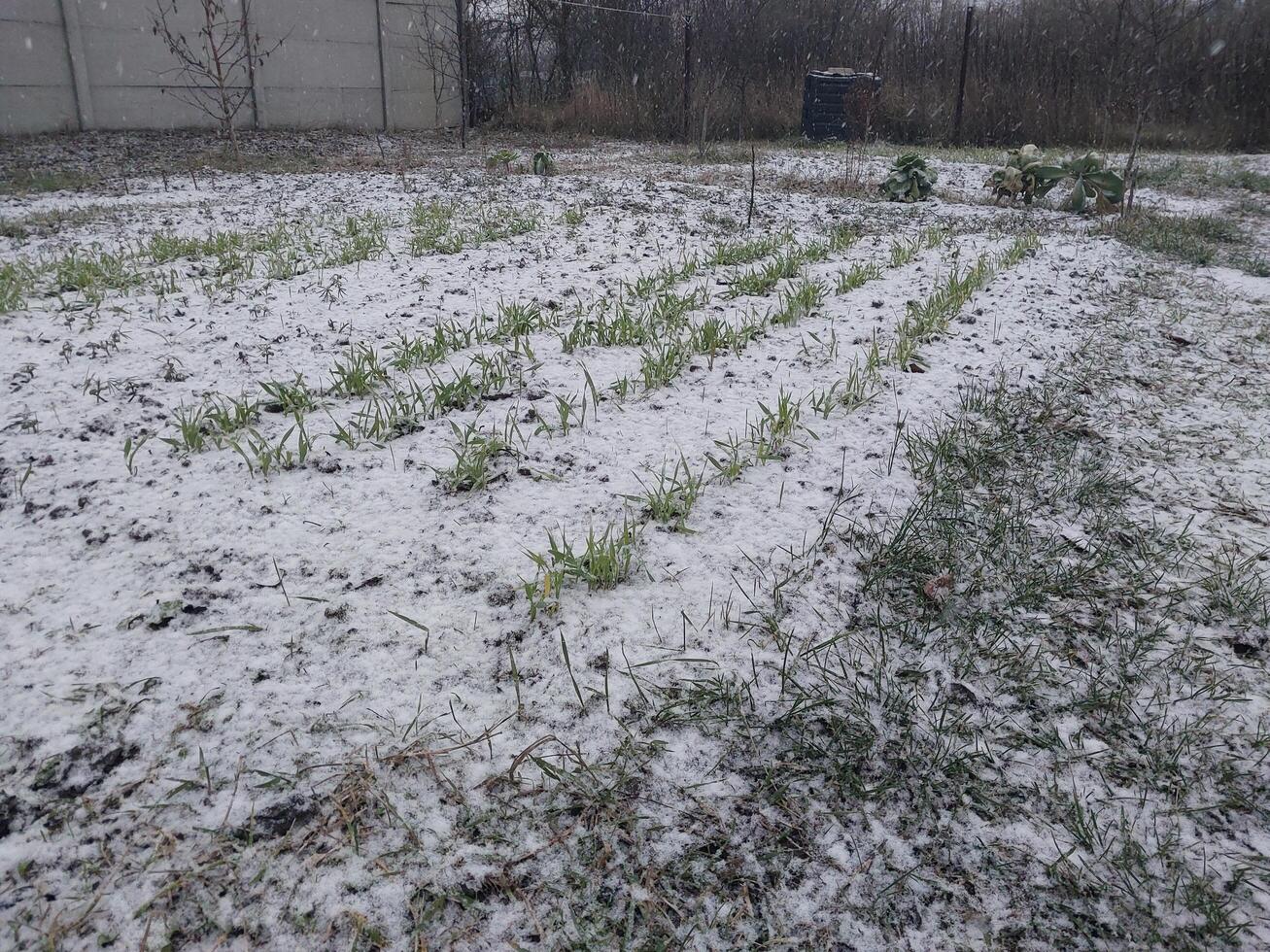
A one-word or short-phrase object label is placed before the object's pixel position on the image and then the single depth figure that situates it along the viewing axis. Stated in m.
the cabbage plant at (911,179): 8.94
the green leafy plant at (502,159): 10.03
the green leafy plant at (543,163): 9.73
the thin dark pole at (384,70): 15.04
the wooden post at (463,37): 11.86
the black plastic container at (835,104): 14.39
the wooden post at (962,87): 13.57
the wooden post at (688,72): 13.40
